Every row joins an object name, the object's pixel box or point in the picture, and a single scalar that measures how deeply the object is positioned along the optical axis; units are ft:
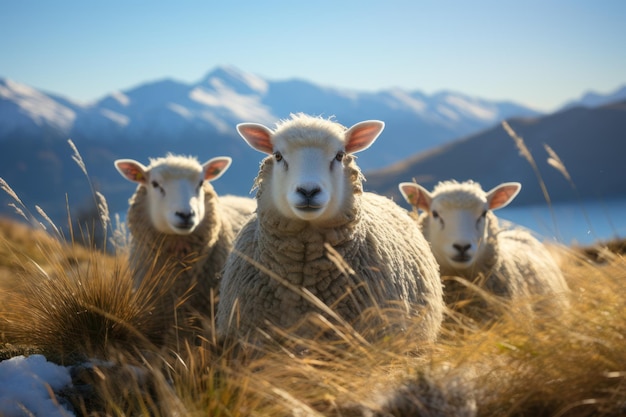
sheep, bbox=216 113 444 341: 12.60
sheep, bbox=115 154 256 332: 18.92
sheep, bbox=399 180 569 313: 17.70
